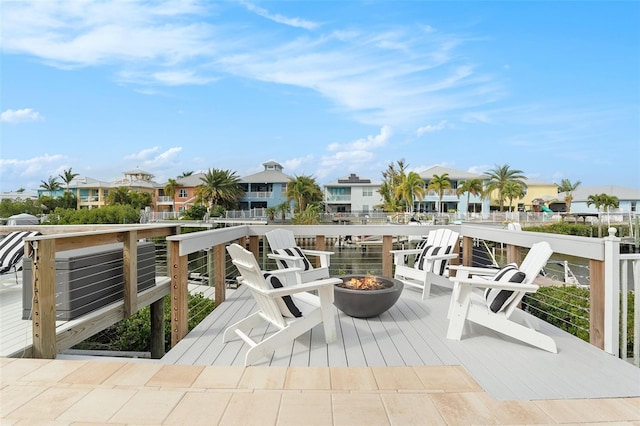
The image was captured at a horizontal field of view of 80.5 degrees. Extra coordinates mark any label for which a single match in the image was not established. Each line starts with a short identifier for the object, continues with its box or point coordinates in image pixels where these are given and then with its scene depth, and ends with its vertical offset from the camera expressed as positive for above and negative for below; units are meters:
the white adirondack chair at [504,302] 2.97 -0.82
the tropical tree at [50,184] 57.47 +3.81
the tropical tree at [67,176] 58.02 +5.04
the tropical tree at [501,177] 40.47 +2.99
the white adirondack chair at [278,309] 2.80 -0.84
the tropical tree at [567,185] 54.18 +2.73
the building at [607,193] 41.57 +0.83
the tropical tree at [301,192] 37.19 +1.46
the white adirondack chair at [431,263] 4.73 -0.76
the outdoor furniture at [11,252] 4.72 -0.54
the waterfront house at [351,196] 41.09 +1.09
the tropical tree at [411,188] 35.91 +1.69
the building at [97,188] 45.00 +2.43
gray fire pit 3.67 -0.92
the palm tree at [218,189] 38.16 +1.87
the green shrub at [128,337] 5.66 -2.00
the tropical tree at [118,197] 40.09 +1.20
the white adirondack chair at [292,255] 4.61 -0.61
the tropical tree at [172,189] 41.50 +2.09
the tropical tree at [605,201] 38.52 +0.29
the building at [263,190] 39.59 +1.83
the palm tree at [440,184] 36.39 +2.06
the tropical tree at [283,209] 36.96 -0.21
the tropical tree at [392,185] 38.17 +2.26
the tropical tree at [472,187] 37.59 +1.80
